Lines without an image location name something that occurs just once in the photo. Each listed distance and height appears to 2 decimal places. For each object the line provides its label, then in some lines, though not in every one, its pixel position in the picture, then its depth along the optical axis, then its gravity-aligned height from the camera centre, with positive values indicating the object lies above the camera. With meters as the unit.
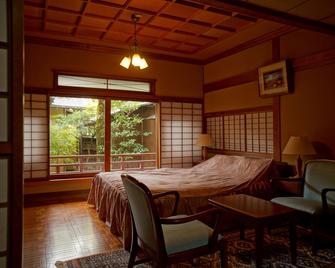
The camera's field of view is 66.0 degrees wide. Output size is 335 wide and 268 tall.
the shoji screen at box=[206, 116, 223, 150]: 5.24 +0.14
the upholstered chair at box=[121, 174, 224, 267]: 1.72 -0.71
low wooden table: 2.10 -0.65
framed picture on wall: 3.72 +0.87
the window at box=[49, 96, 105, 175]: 6.22 +0.12
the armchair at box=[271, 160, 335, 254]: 2.49 -0.66
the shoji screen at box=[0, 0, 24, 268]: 1.39 +0.04
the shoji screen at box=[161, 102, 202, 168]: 5.37 +0.08
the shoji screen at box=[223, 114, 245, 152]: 4.68 +0.09
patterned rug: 2.24 -1.10
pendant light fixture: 3.48 +1.06
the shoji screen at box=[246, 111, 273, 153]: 4.13 +0.08
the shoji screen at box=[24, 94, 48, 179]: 4.31 +0.02
